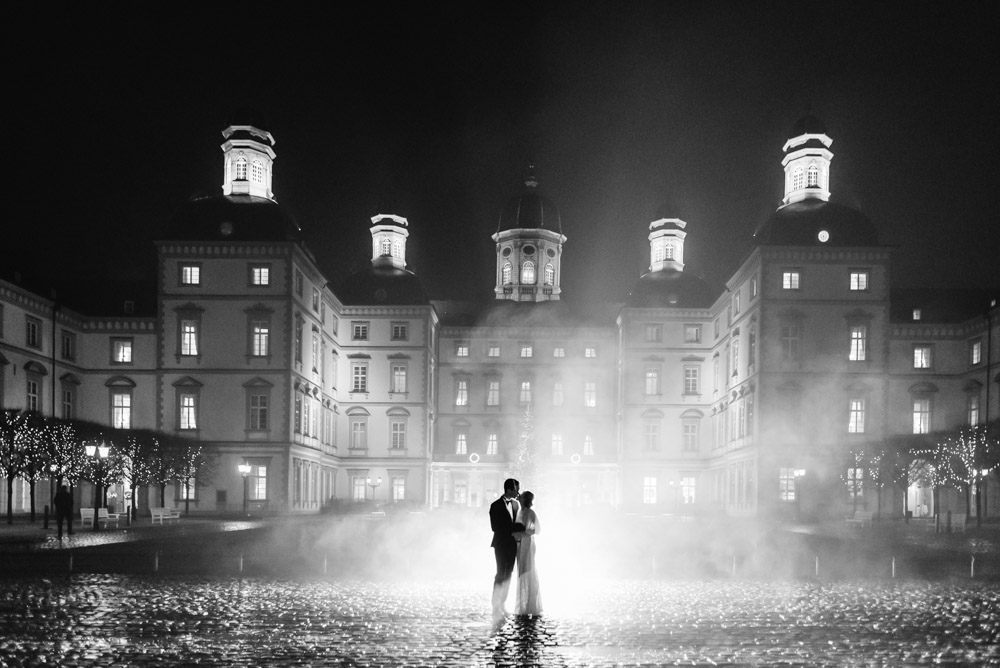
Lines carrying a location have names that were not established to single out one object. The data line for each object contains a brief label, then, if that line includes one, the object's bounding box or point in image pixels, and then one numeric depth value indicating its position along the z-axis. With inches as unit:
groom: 543.2
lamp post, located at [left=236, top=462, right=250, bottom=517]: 2063.2
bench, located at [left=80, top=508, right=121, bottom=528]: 1572.3
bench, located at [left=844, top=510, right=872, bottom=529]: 1819.3
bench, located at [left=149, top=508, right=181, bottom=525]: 1802.4
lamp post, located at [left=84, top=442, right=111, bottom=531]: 1557.8
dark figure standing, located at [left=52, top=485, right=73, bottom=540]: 1223.2
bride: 548.7
